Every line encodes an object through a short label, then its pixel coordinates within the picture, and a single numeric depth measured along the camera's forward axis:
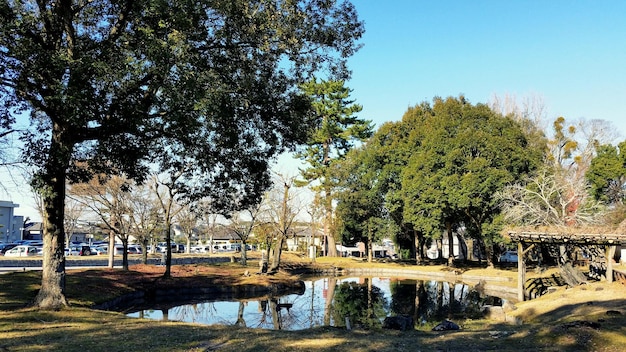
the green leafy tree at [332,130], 44.22
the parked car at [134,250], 50.05
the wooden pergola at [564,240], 17.20
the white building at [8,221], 61.72
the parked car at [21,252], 37.14
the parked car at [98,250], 46.00
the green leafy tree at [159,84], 8.78
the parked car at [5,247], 41.95
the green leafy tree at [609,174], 33.06
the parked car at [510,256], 44.16
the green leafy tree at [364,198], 37.44
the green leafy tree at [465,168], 28.67
